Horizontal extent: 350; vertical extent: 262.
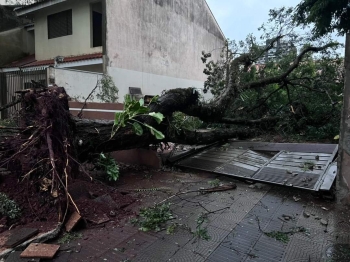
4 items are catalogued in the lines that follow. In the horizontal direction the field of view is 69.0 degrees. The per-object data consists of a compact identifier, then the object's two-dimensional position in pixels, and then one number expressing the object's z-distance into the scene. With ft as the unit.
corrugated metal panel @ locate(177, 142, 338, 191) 14.25
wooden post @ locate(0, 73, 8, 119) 31.14
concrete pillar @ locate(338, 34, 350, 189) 11.15
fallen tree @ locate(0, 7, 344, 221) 10.73
